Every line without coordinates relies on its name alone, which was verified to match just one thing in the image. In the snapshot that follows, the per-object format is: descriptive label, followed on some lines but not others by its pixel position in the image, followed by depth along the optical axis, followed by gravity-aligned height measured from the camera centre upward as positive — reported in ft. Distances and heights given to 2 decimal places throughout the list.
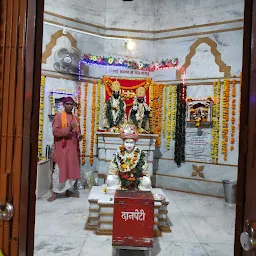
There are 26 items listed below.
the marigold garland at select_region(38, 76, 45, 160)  22.89 +0.04
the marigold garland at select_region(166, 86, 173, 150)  25.38 +0.66
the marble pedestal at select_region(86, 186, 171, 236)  13.25 -4.61
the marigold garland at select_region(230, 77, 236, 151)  22.71 +0.80
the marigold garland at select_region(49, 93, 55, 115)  23.09 +1.52
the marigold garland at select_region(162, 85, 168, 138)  25.67 +0.74
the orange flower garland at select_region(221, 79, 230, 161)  22.94 +0.70
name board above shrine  25.77 +4.96
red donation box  10.19 -3.86
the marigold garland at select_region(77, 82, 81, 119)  25.14 +2.08
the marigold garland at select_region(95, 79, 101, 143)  26.01 +1.89
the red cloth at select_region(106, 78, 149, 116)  25.75 +3.72
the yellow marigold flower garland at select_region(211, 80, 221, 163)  23.35 +0.42
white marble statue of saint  14.46 -2.39
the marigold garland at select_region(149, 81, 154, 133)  25.80 +2.31
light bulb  27.25 +7.88
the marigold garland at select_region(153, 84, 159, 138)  26.00 +1.77
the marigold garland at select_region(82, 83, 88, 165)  25.35 +0.68
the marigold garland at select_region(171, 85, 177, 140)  25.11 +1.64
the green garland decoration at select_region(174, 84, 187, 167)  24.45 +0.05
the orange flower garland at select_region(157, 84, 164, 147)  25.91 +1.21
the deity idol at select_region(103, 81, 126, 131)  23.84 +1.10
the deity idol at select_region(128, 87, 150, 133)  24.12 +1.06
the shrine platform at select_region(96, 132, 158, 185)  22.72 -1.96
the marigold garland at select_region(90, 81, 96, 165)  25.79 +0.38
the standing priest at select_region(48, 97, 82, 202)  18.98 -2.14
